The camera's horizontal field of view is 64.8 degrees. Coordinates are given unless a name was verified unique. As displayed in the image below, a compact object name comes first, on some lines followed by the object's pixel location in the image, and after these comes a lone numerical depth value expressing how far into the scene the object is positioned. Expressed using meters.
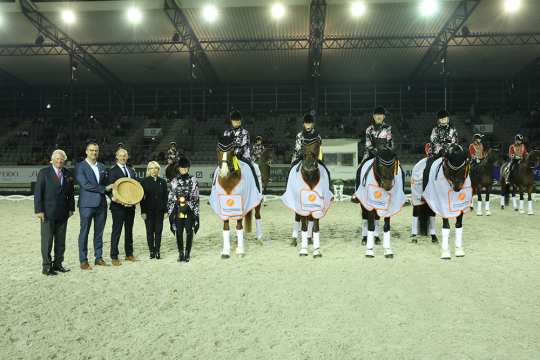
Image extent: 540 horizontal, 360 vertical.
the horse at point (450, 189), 7.06
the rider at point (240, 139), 7.91
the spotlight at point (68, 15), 22.12
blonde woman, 7.51
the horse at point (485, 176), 13.12
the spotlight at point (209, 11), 21.94
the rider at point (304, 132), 7.48
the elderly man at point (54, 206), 6.39
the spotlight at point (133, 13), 22.19
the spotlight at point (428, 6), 21.09
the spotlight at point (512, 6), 21.25
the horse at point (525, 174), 13.02
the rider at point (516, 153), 13.36
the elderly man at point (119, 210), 7.08
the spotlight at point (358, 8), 21.53
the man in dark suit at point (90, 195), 6.73
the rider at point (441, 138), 7.73
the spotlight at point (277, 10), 21.78
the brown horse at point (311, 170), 7.13
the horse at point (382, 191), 7.05
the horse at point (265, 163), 14.99
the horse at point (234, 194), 7.48
